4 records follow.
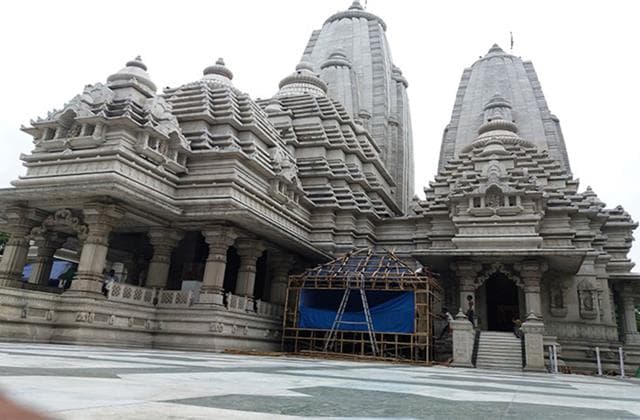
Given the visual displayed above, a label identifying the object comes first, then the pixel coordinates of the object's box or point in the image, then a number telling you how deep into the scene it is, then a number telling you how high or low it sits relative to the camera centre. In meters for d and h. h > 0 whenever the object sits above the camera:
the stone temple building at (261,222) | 15.54 +4.83
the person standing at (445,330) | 19.95 +0.93
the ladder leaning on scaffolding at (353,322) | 17.91 +1.19
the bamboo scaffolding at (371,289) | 17.67 +1.69
